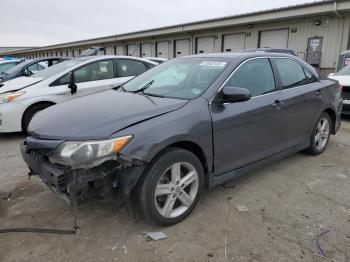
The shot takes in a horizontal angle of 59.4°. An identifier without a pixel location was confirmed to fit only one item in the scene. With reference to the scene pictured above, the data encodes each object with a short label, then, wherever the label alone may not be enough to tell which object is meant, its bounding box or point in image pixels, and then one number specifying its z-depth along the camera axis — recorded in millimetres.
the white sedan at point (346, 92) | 7390
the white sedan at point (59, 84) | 5691
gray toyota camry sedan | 2471
